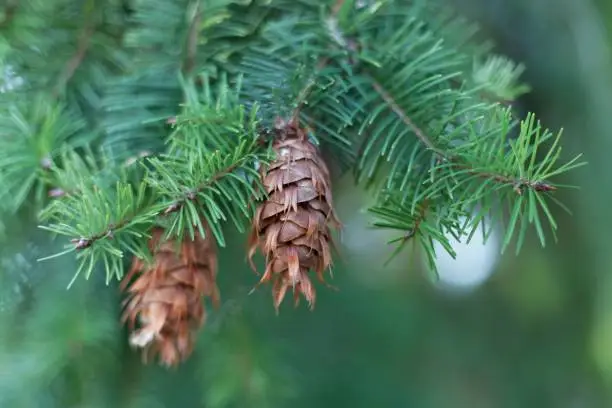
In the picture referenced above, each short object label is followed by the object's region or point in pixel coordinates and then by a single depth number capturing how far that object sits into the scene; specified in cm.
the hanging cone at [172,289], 86
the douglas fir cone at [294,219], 82
